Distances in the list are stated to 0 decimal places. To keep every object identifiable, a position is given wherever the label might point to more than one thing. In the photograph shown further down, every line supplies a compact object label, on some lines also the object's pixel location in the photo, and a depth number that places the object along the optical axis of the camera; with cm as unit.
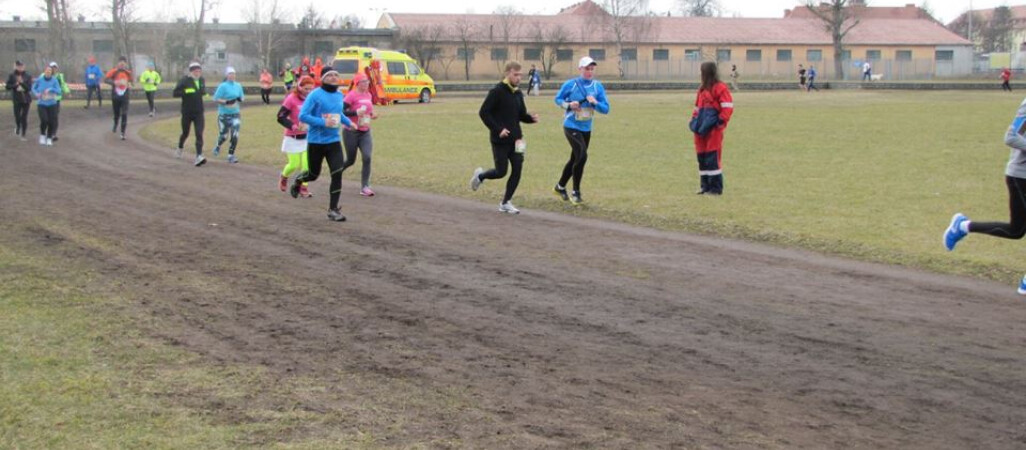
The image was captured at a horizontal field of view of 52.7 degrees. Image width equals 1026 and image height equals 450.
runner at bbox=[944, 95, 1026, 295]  870
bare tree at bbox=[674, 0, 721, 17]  12431
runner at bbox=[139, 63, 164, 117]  3325
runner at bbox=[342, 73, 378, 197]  1475
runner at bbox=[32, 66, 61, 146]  2294
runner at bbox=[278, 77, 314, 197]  1491
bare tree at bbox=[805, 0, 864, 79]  8419
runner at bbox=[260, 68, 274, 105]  4422
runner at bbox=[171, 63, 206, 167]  1955
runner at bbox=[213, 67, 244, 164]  1905
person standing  1473
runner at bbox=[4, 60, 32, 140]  2423
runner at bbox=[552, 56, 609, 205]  1370
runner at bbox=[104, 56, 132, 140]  2544
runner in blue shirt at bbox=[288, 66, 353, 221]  1245
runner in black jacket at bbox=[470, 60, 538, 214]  1278
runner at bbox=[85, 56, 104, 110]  3888
